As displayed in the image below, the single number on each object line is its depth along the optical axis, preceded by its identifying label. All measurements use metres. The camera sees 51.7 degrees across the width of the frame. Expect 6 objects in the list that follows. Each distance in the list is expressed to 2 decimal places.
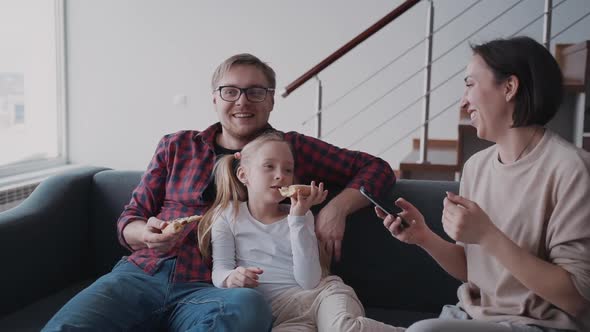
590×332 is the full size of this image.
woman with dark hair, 1.25
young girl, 1.68
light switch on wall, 5.02
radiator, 3.70
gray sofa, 1.93
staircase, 2.86
